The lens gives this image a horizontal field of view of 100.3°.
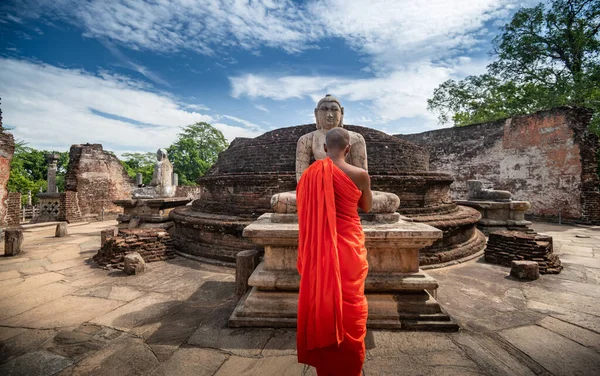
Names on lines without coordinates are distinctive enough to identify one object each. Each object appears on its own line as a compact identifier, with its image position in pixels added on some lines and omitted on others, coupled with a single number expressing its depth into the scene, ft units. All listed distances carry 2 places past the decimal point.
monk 5.04
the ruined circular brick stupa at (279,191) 15.12
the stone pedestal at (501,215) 22.70
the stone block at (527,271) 11.80
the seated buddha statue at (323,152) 9.46
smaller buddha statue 23.84
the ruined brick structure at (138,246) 13.89
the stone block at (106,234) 17.72
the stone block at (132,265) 12.50
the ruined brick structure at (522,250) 12.96
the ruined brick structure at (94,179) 39.34
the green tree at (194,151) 95.09
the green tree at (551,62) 40.21
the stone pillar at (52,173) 38.54
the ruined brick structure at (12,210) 27.17
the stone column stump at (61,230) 23.21
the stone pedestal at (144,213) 21.68
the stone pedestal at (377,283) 7.67
